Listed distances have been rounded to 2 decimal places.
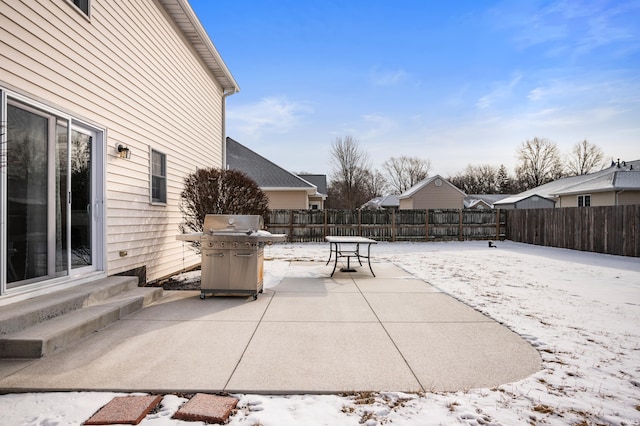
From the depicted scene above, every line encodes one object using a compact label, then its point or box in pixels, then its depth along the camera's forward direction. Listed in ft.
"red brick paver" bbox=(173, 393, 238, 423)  6.59
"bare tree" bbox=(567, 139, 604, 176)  144.87
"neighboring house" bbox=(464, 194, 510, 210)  139.95
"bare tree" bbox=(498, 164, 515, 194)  182.96
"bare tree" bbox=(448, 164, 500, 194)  192.85
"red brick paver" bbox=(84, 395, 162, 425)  6.44
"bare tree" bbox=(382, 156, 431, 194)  173.27
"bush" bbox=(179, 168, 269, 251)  23.89
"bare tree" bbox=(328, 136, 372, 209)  97.35
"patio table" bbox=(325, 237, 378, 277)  23.19
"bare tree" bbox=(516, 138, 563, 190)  149.59
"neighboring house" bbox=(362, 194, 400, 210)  150.82
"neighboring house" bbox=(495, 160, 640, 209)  53.83
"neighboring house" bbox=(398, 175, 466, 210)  95.04
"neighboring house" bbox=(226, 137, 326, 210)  59.21
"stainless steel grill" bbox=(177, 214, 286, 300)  16.06
